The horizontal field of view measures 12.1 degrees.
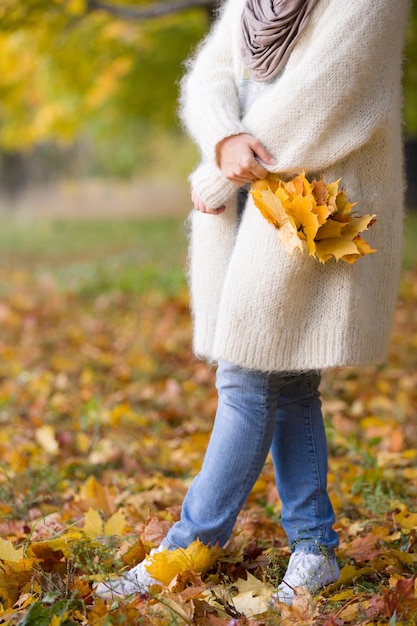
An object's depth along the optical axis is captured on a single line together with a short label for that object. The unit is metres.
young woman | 4.49
